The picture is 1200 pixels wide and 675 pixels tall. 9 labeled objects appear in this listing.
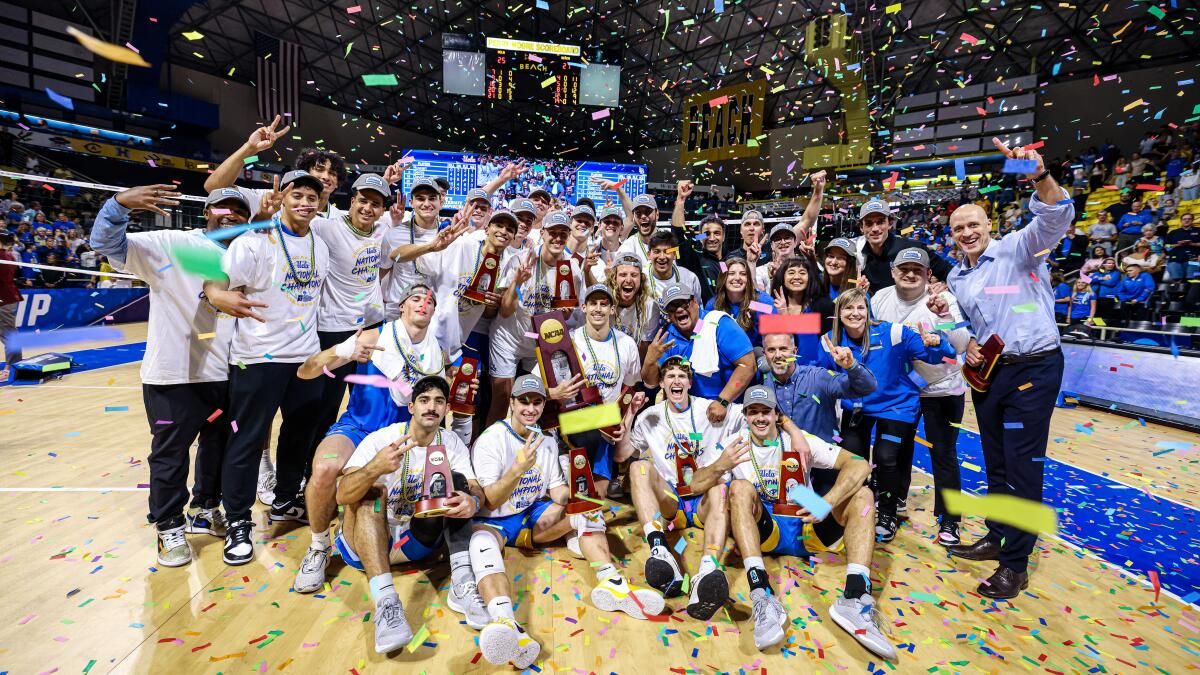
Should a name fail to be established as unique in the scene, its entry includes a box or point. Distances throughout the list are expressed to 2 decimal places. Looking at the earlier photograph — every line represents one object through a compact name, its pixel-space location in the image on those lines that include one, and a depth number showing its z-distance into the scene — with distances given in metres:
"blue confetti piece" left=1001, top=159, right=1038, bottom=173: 2.54
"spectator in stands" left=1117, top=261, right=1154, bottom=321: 8.40
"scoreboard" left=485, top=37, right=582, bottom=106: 15.12
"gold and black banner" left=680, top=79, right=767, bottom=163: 12.56
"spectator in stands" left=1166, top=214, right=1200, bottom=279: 8.30
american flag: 16.28
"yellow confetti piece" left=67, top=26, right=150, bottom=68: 3.77
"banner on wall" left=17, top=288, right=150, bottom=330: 8.34
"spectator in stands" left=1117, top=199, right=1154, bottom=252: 10.47
